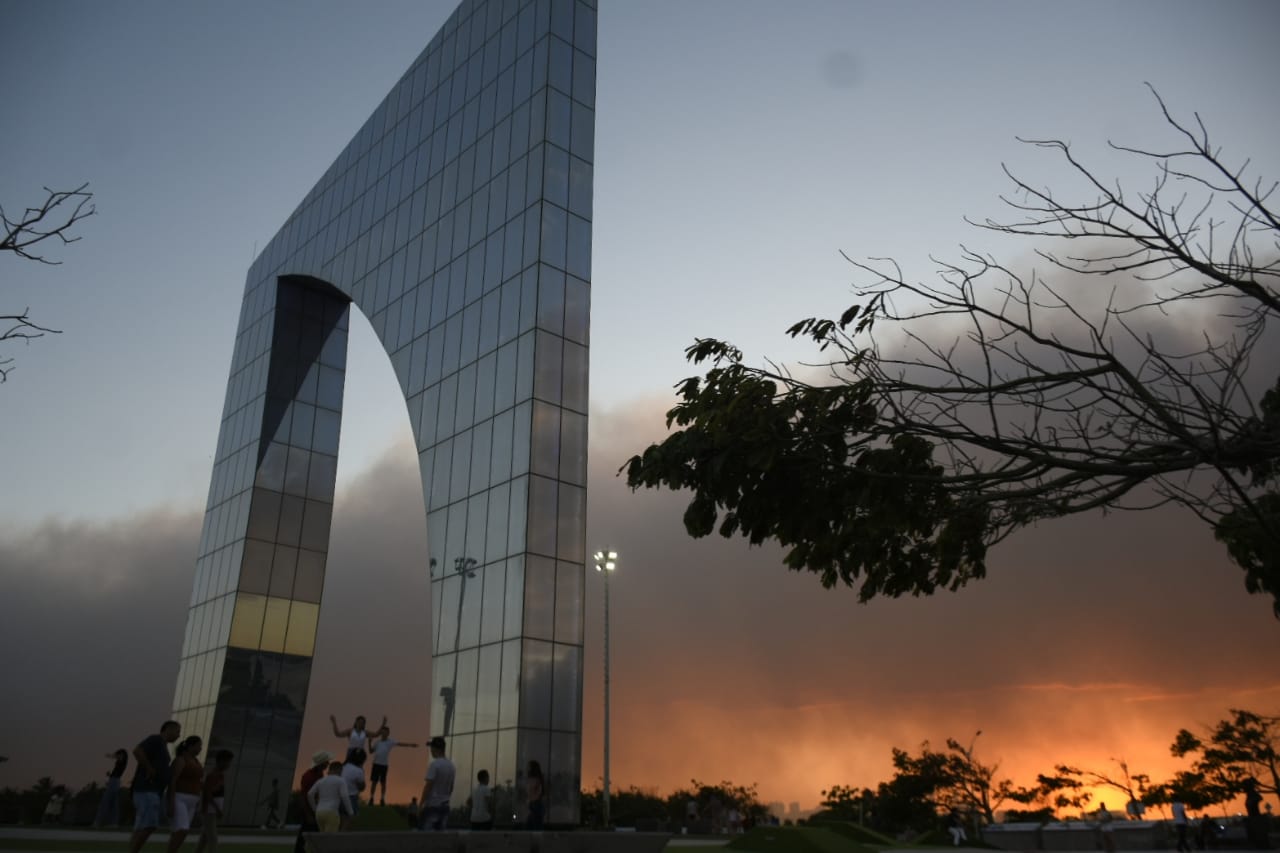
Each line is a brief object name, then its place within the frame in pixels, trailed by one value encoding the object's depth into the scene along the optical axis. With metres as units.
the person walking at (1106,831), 26.97
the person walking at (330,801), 10.40
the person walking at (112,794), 19.14
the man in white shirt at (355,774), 11.77
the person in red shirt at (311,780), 11.25
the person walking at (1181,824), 26.36
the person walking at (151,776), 10.85
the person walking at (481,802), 14.38
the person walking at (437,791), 12.98
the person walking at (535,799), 14.09
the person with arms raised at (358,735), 15.20
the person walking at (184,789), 10.26
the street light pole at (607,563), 30.47
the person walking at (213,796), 11.46
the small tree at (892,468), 6.61
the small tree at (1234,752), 49.62
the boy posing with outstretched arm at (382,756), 16.19
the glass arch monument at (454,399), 20.64
